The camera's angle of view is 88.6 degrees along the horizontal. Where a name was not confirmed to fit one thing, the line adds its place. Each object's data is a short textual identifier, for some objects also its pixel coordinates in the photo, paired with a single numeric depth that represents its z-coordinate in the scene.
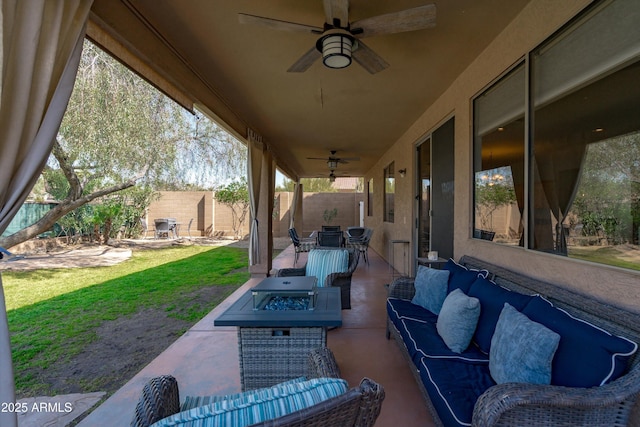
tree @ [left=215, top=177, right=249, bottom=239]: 12.43
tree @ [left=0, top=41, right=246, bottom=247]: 4.47
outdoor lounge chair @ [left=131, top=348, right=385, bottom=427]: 0.77
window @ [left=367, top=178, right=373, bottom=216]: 10.86
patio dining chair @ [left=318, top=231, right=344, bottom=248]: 7.64
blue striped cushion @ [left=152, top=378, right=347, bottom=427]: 0.74
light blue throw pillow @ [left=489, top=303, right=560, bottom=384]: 1.39
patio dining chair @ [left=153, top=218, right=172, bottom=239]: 11.91
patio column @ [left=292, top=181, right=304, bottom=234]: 12.24
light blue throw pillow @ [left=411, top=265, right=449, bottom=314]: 2.68
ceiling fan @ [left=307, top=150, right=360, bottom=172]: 7.90
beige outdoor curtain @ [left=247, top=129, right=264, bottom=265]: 5.50
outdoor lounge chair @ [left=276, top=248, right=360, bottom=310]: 3.51
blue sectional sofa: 1.19
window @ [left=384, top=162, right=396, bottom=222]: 7.32
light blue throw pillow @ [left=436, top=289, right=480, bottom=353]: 2.00
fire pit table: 1.99
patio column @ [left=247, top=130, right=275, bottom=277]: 5.56
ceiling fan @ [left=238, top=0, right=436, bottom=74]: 1.97
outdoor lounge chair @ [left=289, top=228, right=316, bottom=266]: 7.51
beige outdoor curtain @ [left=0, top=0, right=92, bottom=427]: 1.40
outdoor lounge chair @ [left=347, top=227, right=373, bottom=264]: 7.55
